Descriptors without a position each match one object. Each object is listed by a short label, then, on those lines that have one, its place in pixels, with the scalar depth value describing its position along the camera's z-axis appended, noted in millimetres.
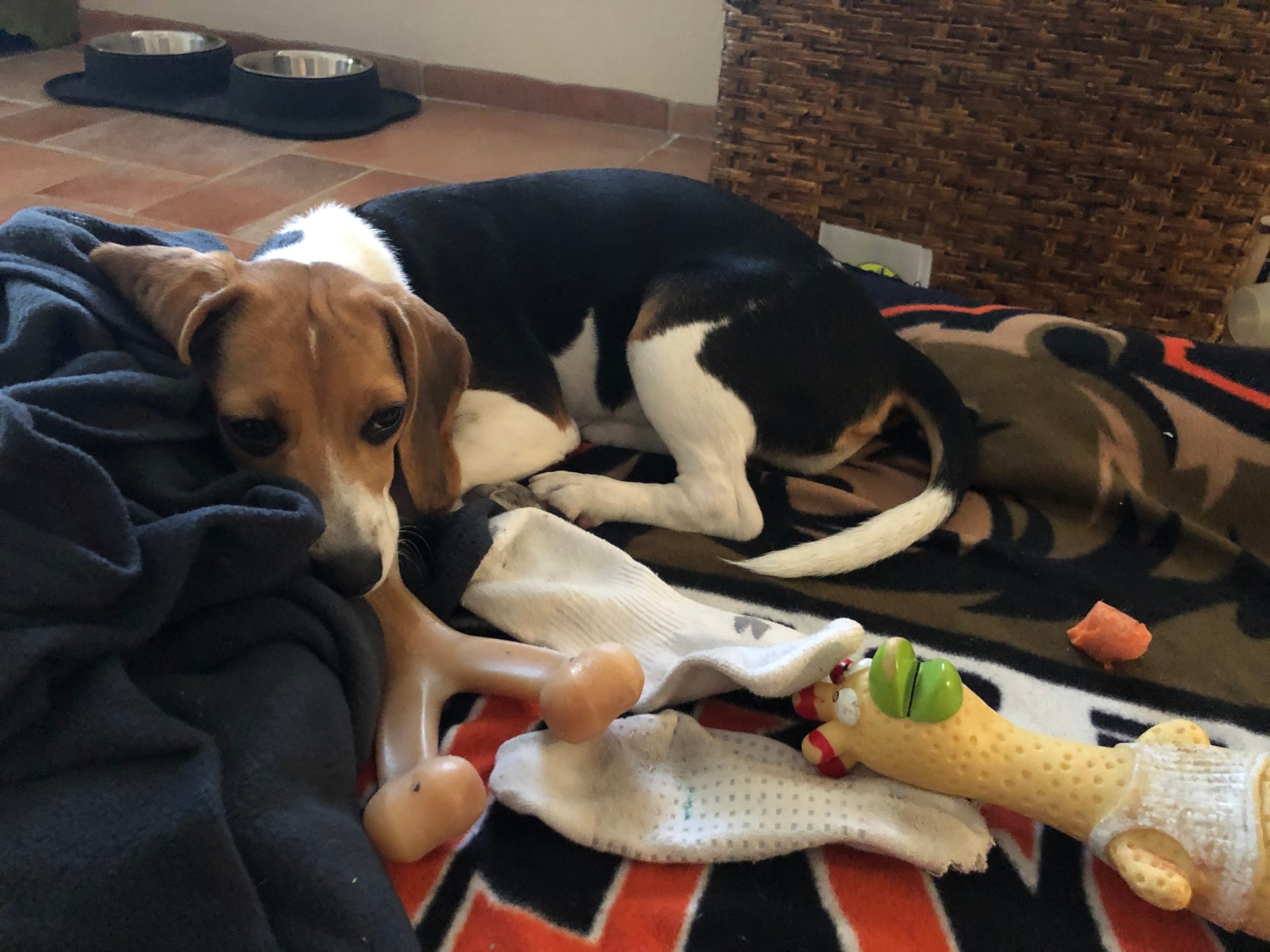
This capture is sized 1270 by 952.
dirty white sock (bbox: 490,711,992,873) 340
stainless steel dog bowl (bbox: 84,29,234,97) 1107
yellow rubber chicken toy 312
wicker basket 653
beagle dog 472
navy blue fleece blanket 273
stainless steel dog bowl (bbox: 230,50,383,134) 1056
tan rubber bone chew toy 322
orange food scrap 440
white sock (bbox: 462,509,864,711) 371
